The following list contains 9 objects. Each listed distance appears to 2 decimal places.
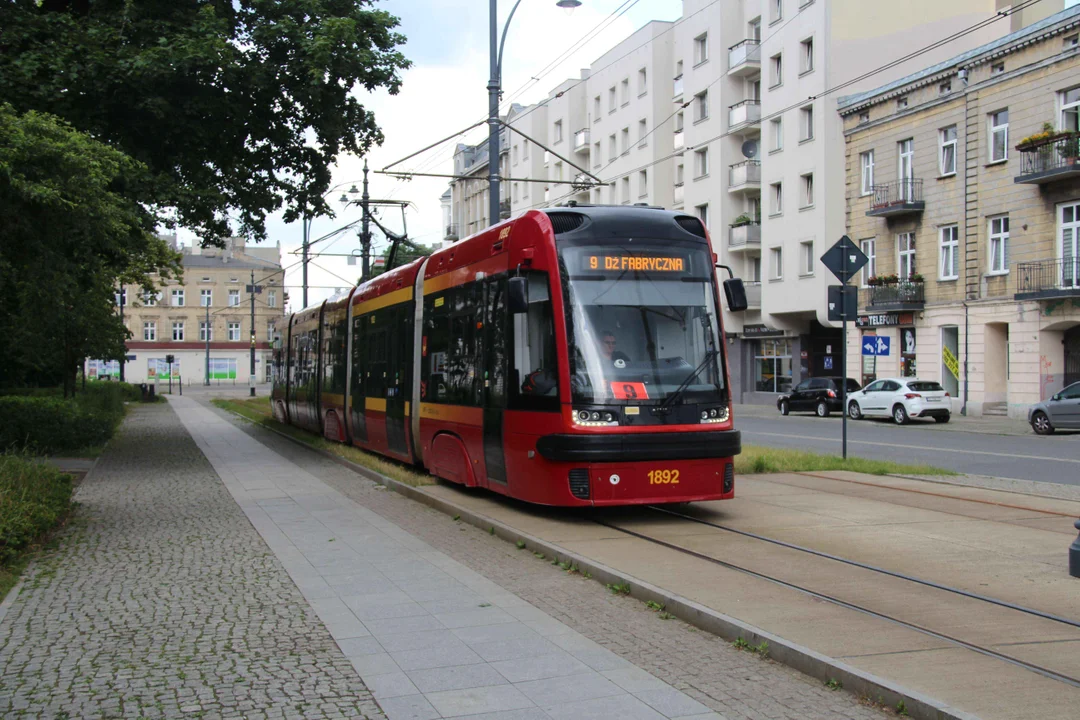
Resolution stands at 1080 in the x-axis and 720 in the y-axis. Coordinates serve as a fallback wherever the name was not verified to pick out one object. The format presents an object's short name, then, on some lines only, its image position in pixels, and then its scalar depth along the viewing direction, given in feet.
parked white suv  105.91
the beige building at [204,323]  328.49
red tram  32.71
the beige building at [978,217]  103.55
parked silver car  87.10
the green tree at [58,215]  37.81
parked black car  126.00
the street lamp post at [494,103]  60.85
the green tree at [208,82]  56.70
